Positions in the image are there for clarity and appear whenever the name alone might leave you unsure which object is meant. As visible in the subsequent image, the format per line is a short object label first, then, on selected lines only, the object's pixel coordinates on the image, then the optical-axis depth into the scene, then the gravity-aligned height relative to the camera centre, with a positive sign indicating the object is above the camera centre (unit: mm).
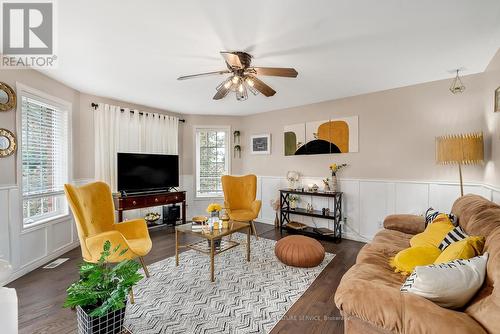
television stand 3924 -627
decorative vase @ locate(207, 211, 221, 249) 3015 -748
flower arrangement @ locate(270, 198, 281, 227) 4738 -851
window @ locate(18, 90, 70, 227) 2945 +122
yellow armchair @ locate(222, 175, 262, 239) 4285 -499
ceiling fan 2222 +936
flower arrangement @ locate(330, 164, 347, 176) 4151 -48
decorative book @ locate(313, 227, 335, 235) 4016 -1154
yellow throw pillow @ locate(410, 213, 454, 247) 1949 -595
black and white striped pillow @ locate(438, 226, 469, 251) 1728 -545
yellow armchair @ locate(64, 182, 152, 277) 2221 -650
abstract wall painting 4090 +530
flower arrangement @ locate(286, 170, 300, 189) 4695 -259
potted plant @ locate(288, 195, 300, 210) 4621 -695
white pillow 1196 -611
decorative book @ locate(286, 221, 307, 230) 4262 -1109
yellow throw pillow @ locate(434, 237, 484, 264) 1438 -537
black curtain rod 3934 +1025
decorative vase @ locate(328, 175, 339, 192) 4161 -343
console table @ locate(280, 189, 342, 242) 3940 -870
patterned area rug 1951 -1297
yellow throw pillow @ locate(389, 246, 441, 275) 1741 -707
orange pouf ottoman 2861 -1081
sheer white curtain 4012 +587
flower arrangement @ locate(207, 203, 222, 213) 3260 -594
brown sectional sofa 1056 -710
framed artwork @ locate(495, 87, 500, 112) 2404 +667
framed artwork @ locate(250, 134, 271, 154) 5152 +484
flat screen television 4152 -115
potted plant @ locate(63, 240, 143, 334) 1167 -651
